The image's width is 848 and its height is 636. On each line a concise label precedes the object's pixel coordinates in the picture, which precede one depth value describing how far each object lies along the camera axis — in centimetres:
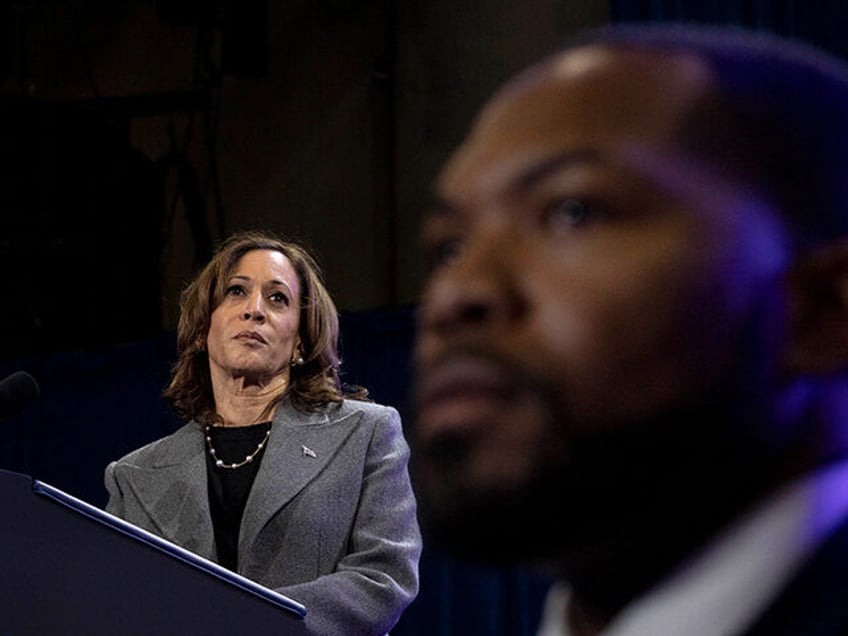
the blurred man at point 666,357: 106
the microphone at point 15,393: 359
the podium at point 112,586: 339
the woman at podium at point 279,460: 392
